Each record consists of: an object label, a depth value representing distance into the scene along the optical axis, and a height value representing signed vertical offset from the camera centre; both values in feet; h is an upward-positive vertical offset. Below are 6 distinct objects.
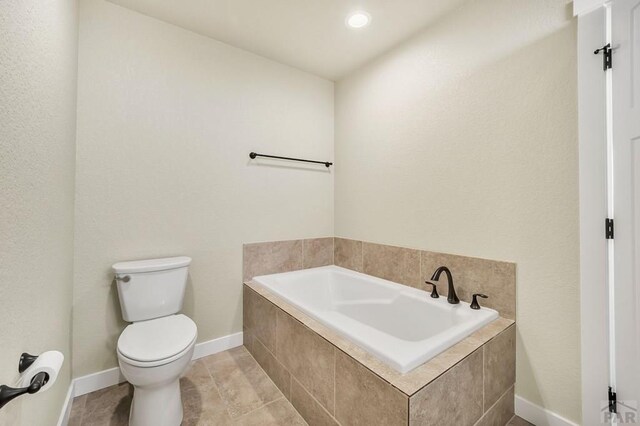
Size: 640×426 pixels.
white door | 3.72 +0.26
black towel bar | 7.52 +1.76
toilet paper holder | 1.95 -1.41
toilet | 4.18 -2.19
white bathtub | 3.74 -1.93
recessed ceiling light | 6.01 +4.56
